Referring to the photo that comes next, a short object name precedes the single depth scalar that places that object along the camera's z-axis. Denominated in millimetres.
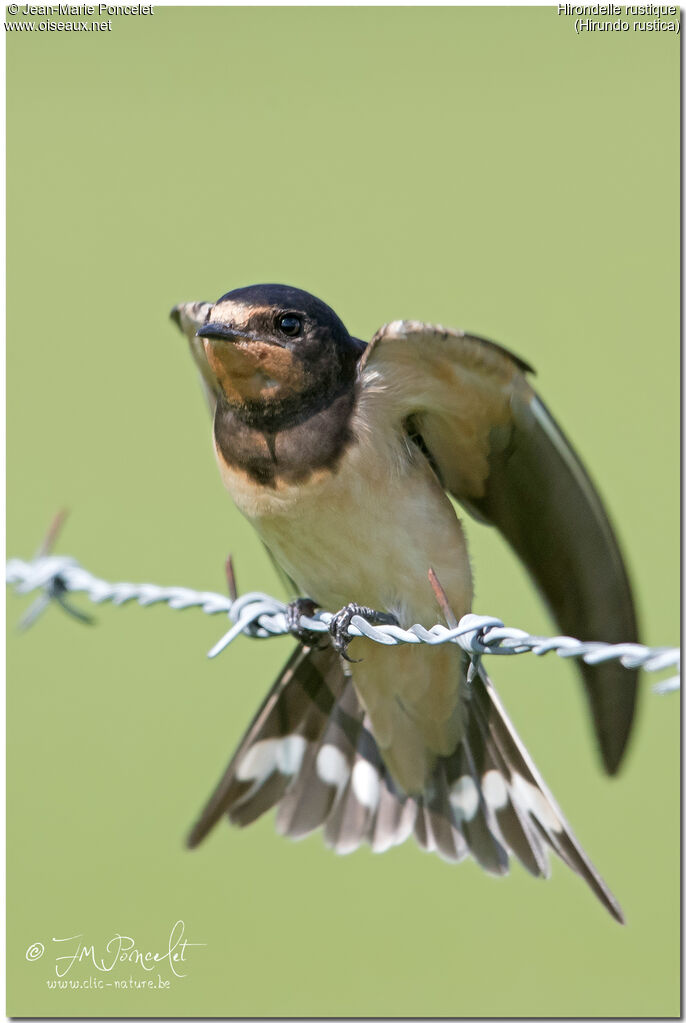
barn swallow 3508
